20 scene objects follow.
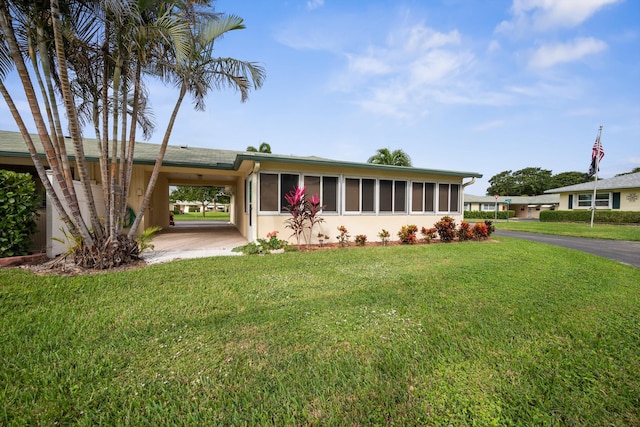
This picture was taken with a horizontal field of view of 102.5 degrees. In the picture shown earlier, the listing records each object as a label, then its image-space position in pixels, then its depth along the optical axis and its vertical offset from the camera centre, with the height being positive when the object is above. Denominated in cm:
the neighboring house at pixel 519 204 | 4178 +22
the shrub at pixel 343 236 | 862 -105
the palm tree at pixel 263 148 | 2228 +507
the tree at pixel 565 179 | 5122 +530
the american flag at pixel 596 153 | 1772 +366
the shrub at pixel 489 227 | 1073 -94
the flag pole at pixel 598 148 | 1775 +397
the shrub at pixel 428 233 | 935 -101
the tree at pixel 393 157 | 2230 +424
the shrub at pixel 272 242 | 757 -111
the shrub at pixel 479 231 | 1019 -102
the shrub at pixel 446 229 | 963 -89
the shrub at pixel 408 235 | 919 -106
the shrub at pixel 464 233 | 995 -107
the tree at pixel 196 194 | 3585 +166
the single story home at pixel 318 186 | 816 +74
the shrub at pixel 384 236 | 899 -107
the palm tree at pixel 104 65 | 469 +305
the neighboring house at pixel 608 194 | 2134 +101
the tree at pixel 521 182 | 5153 +485
